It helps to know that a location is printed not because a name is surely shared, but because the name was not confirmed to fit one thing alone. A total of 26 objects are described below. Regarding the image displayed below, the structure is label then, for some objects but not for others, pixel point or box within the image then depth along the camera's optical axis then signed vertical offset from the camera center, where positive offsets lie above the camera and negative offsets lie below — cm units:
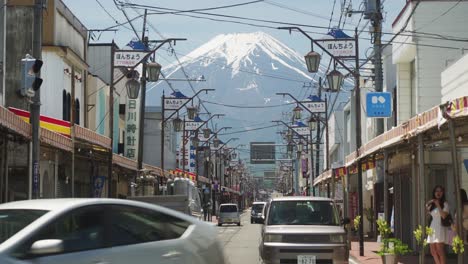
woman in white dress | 1462 -84
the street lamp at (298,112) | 5078 +526
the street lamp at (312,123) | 4692 +423
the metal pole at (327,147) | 3527 +239
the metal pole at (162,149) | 4326 +222
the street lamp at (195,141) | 5501 +347
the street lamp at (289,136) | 6788 +481
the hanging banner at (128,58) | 2856 +514
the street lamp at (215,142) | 7369 +454
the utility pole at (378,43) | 2392 +482
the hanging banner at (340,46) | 2616 +510
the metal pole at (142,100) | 3175 +401
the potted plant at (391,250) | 1690 -153
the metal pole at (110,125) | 2564 +245
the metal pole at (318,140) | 4507 +332
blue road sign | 2486 +286
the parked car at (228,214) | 5606 -221
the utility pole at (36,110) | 1630 +176
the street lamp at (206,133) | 6109 +461
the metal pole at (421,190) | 1442 -9
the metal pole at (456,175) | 1174 +17
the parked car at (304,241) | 1502 -116
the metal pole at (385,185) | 1883 +2
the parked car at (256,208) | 6290 -198
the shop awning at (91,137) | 2063 +150
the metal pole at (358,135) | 2361 +176
